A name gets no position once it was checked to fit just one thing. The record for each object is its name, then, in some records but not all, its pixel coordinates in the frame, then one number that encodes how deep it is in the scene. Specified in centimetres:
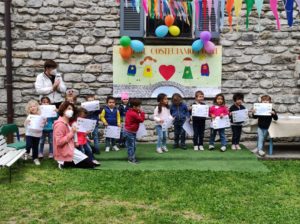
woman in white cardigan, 769
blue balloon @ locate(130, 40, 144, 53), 878
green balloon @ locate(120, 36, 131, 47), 870
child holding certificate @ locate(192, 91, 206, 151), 845
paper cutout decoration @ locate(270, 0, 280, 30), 627
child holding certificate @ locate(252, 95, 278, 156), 812
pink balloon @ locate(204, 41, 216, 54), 886
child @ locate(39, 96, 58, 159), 761
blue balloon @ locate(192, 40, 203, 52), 883
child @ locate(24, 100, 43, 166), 724
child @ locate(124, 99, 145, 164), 743
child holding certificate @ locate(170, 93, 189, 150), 845
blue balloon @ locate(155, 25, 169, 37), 877
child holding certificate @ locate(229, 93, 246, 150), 849
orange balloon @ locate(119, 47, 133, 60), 884
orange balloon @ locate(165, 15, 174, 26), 881
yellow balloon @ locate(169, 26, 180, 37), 884
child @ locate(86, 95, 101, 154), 816
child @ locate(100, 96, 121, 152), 822
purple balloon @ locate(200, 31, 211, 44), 874
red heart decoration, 905
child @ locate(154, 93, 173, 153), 836
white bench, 620
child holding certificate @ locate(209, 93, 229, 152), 841
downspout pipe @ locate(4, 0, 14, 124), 864
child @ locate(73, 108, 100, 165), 728
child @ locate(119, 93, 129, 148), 849
